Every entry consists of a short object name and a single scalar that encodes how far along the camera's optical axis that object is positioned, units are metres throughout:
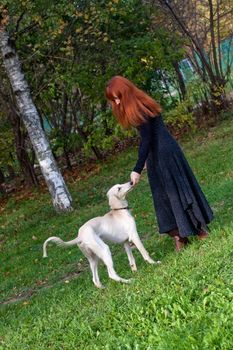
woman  6.84
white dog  6.86
